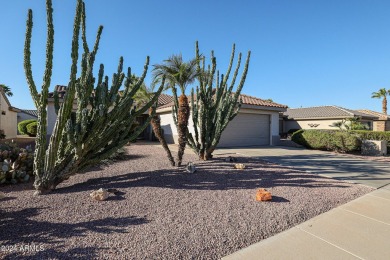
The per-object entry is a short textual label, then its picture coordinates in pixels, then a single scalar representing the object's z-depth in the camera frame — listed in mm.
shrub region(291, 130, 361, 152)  13086
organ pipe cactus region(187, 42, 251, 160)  9055
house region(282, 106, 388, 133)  25039
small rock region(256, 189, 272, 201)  4531
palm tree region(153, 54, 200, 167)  7477
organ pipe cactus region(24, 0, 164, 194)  4688
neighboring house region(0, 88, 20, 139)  17984
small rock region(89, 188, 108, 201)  4242
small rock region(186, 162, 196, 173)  6621
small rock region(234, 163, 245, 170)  7379
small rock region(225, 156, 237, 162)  8926
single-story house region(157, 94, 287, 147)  15680
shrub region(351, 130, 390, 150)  13974
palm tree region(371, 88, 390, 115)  37969
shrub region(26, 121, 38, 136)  22453
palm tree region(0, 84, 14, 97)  27972
